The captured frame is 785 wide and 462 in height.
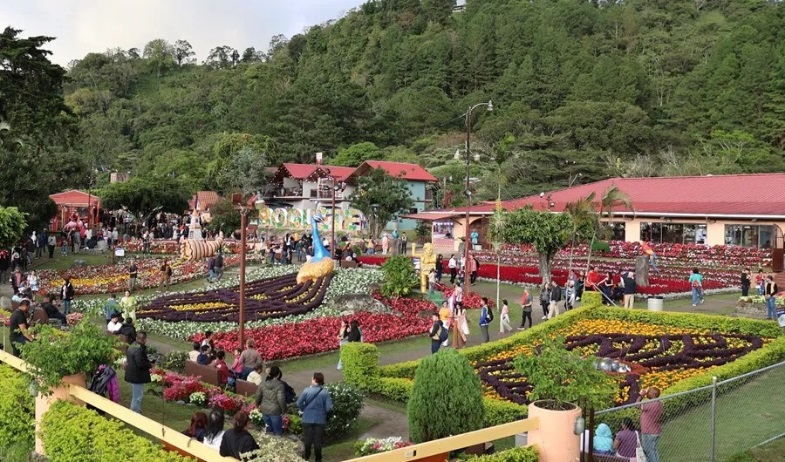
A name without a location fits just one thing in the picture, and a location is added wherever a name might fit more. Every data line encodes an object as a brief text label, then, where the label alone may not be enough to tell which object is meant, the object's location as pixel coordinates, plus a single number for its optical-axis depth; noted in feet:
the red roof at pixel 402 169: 202.39
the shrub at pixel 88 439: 29.05
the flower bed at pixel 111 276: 96.78
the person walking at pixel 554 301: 75.82
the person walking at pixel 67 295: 78.48
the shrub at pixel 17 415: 37.91
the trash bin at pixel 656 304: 75.66
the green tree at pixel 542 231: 91.86
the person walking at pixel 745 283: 85.25
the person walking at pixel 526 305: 71.72
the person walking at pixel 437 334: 56.29
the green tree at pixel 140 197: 163.73
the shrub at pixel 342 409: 40.01
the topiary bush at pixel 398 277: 86.89
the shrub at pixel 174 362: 55.52
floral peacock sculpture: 92.94
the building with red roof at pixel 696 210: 118.73
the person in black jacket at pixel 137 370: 39.81
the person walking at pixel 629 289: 80.64
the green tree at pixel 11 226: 83.15
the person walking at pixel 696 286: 83.87
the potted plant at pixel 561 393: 28.04
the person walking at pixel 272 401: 35.42
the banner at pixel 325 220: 168.70
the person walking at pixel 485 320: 65.31
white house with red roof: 205.26
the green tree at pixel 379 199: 161.79
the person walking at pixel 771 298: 70.03
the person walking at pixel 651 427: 32.58
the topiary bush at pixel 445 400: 32.83
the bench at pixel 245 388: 44.65
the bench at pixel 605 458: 30.25
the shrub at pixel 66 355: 33.73
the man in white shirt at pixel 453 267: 103.88
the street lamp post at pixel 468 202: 88.69
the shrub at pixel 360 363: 50.24
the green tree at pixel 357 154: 256.11
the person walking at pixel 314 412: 35.40
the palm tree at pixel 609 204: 99.81
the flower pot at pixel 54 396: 35.06
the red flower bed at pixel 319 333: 62.75
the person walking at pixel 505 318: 70.85
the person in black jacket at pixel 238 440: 26.48
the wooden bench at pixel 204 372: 47.42
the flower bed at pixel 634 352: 48.70
